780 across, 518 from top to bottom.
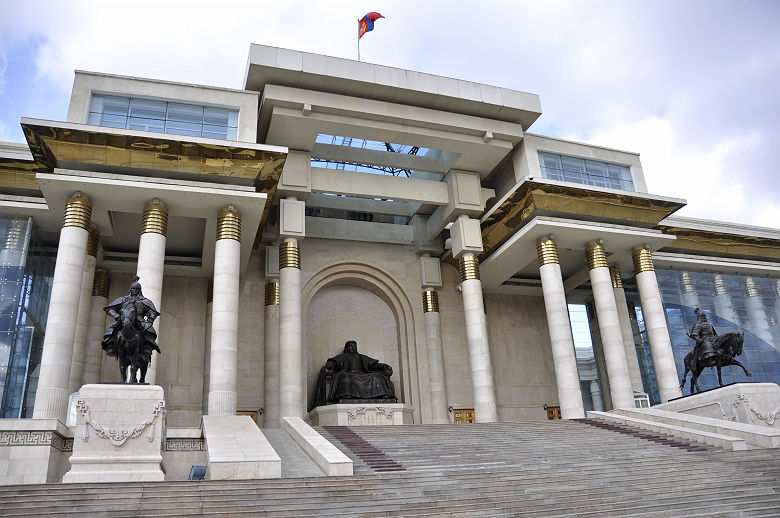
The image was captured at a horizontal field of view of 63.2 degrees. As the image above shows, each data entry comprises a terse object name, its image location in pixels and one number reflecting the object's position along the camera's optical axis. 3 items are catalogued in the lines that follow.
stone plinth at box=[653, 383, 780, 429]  14.12
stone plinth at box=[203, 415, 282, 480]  9.21
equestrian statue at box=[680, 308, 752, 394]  15.30
